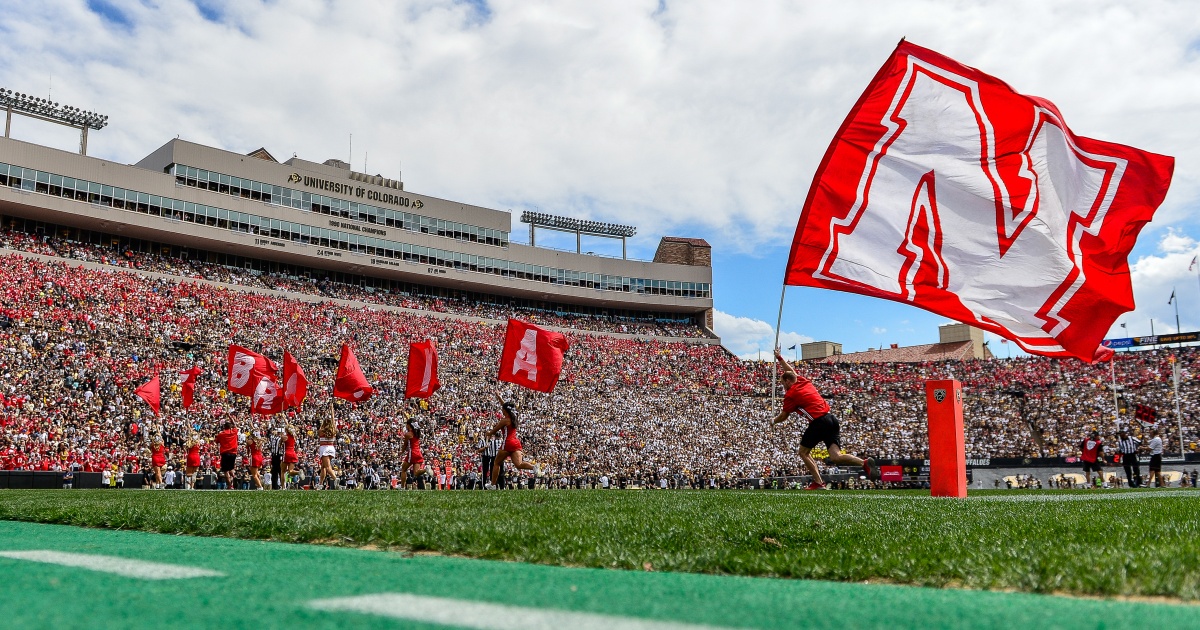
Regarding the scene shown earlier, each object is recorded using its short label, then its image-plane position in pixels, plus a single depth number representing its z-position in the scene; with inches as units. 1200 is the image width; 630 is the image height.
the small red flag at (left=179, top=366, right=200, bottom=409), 929.3
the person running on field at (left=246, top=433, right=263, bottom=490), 869.7
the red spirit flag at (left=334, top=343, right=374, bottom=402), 868.6
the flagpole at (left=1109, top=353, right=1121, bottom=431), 1682.8
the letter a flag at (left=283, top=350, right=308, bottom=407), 887.7
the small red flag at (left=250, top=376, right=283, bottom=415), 903.7
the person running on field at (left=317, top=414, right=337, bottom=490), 788.0
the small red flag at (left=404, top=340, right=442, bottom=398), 860.0
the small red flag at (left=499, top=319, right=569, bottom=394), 743.7
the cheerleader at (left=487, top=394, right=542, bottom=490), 642.8
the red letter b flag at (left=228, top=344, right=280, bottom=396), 903.1
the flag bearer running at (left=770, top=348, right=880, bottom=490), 481.7
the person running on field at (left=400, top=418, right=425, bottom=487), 810.2
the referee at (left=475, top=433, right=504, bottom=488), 874.1
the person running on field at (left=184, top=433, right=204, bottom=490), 880.3
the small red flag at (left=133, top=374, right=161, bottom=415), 911.7
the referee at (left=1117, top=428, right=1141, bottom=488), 824.7
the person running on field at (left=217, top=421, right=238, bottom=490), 835.4
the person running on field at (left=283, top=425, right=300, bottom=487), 822.5
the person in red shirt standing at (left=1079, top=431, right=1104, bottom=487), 900.6
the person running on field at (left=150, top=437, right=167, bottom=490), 853.2
